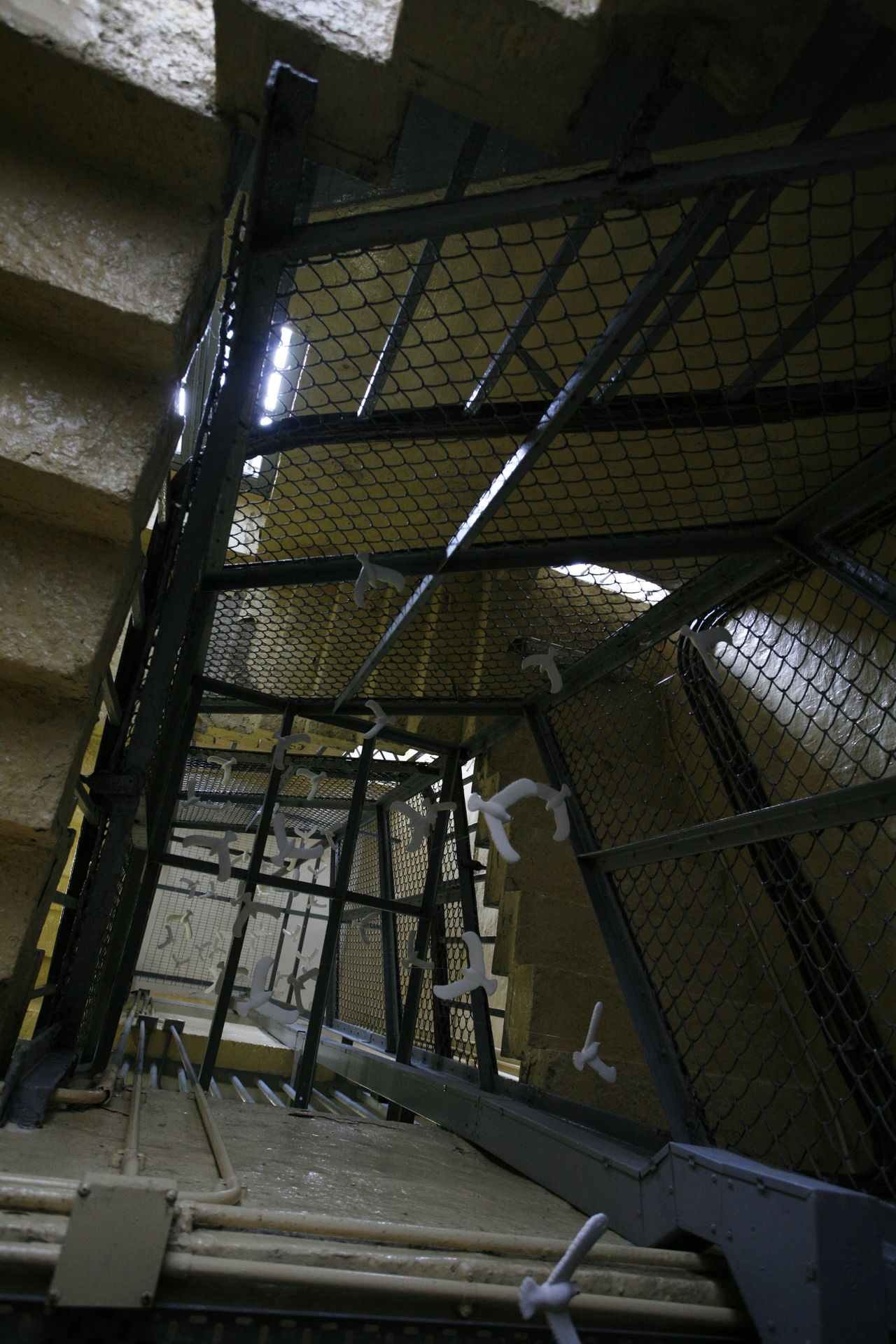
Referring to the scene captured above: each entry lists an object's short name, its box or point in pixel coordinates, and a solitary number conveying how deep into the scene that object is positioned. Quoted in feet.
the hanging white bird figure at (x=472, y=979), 9.97
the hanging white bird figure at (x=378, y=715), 11.41
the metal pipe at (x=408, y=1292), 3.64
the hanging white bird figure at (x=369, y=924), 18.49
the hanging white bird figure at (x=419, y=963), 13.29
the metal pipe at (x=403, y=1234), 4.08
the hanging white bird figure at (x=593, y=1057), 7.86
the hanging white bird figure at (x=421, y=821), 14.07
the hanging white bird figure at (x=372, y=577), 8.18
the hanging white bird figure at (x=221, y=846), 11.89
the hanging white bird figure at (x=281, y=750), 13.24
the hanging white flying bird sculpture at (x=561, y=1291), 3.95
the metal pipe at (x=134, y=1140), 4.92
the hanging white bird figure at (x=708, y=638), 8.73
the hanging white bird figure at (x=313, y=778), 16.51
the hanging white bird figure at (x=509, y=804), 9.07
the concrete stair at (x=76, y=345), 5.12
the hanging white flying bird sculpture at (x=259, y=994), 10.28
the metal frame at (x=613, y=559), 4.91
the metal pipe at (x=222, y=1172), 4.36
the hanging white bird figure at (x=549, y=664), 9.86
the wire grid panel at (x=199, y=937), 37.91
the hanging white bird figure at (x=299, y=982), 14.28
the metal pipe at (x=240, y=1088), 16.81
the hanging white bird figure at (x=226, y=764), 17.06
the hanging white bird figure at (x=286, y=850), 13.05
